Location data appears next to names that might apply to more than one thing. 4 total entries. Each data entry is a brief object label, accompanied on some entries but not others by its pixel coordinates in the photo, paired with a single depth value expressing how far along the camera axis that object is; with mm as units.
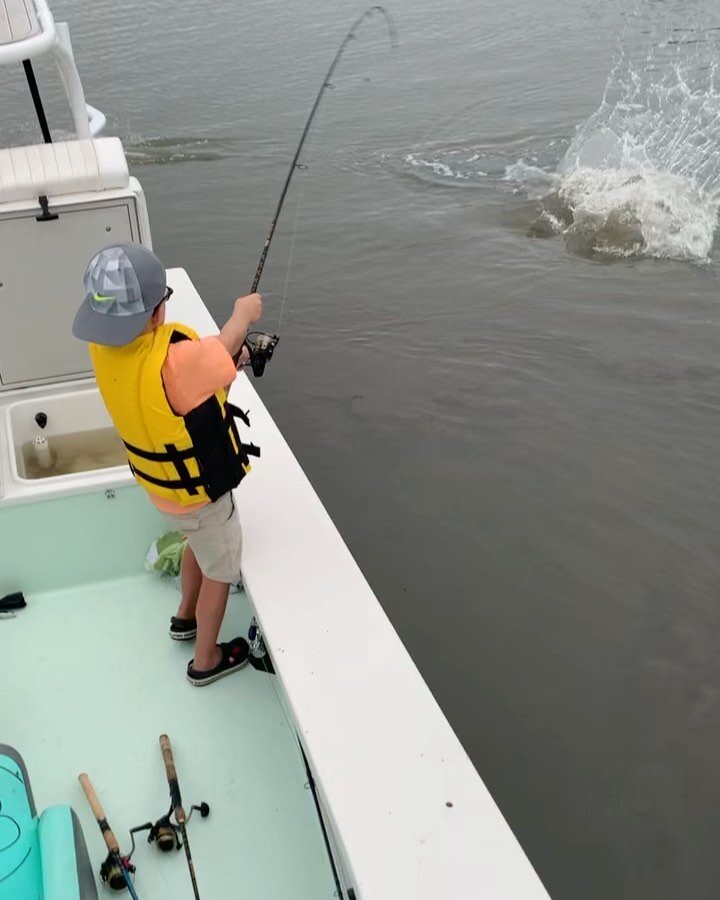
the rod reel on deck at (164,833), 2027
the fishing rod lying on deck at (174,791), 1944
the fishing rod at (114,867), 1930
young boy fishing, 1926
